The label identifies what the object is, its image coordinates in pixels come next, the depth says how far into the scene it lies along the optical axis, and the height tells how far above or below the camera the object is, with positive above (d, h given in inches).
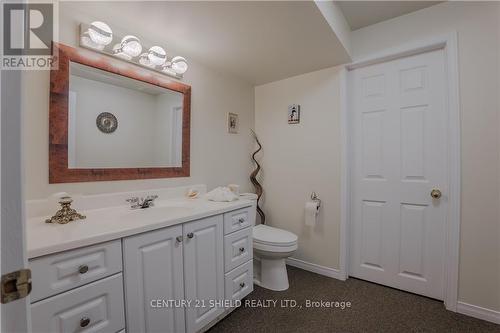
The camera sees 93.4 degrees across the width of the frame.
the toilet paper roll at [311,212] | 91.6 -17.9
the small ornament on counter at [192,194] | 78.8 -9.2
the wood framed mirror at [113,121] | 54.4 +12.6
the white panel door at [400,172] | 73.9 -2.1
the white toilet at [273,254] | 78.9 -30.1
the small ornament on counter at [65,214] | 48.0 -10.0
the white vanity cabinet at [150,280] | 36.3 -22.2
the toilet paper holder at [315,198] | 94.3 -12.8
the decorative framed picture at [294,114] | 99.9 +22.6
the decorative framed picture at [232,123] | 99.0 +18.6
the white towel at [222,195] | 74.2 -9.4
